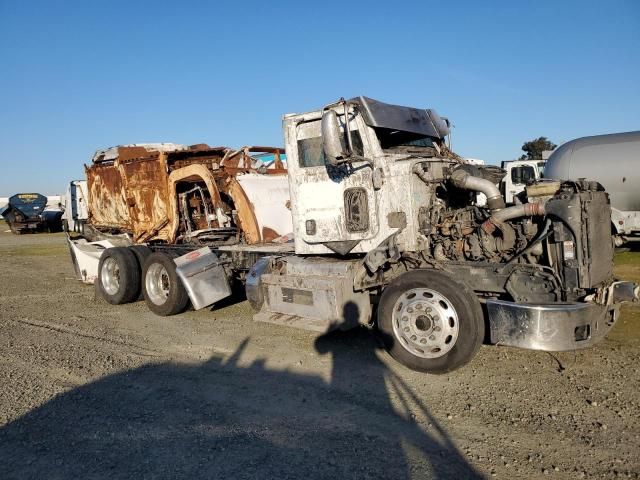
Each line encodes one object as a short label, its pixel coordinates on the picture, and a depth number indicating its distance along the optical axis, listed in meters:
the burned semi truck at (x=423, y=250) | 4.86
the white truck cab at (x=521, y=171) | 18.03
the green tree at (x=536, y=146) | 46.16
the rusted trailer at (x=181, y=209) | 8.30
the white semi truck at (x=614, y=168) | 11.88
